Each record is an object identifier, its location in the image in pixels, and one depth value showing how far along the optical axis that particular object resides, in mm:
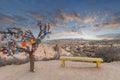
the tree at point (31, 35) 3923
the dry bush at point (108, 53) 6606
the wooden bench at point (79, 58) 4333
